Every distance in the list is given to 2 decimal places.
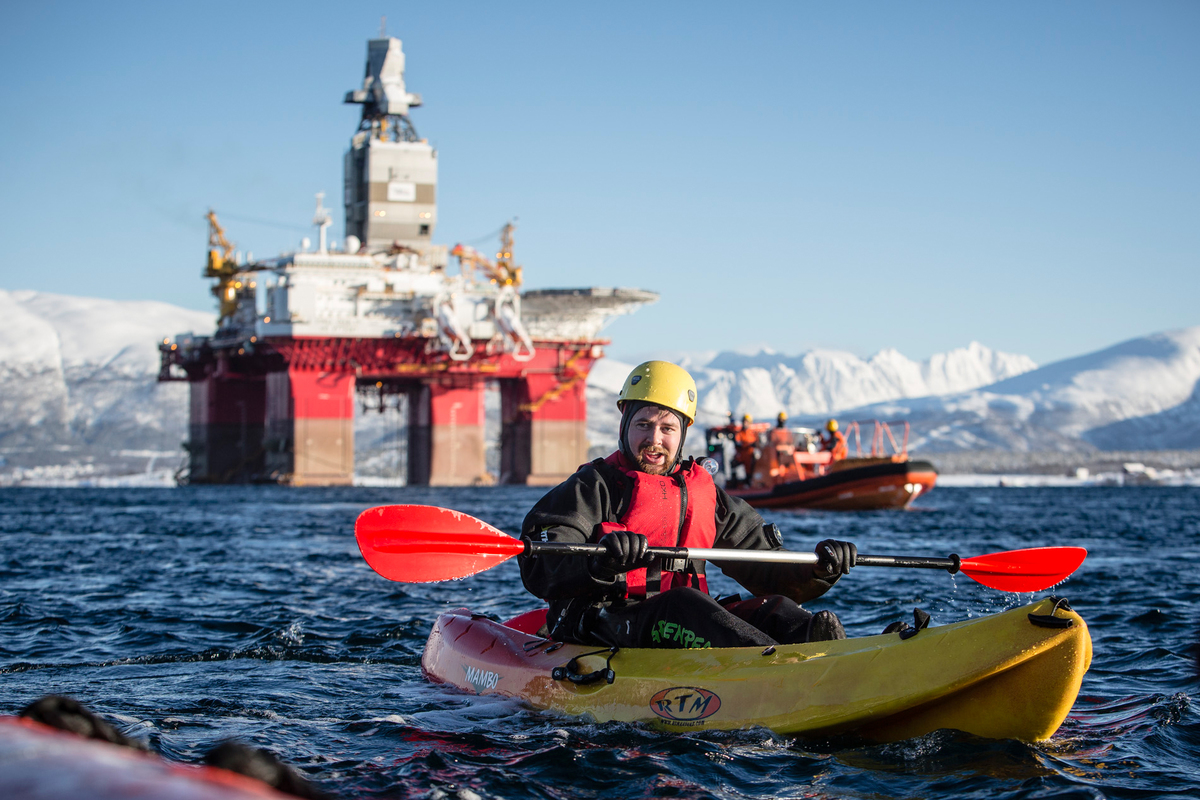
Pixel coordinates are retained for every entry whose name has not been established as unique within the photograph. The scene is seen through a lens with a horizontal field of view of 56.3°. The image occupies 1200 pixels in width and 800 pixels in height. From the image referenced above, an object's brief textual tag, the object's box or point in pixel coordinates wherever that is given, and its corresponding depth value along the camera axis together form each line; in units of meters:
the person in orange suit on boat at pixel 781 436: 28.52
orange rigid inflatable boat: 26.44
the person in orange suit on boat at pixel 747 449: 28.52
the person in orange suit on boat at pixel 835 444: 29.58
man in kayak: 4.87
